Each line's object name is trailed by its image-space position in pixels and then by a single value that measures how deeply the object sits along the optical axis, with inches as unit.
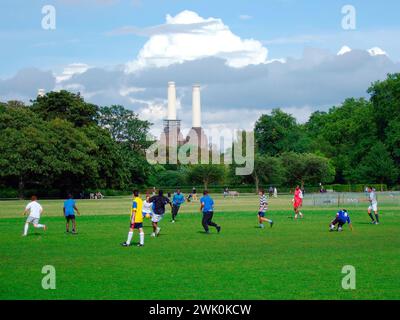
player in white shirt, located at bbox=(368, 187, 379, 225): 1602.4
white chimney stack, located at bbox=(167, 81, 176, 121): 6018.7
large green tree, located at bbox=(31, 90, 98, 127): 4202.8
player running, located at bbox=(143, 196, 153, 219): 1358.3
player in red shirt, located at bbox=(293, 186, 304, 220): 1814.6
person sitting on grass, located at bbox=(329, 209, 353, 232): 1346.0
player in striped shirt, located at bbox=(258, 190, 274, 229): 1459.6
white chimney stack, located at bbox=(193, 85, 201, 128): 6072.8
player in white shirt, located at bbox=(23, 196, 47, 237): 1301.7
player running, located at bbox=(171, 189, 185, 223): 1711.4
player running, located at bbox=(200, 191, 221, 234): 1321.4
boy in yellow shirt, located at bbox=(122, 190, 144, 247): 1067.9
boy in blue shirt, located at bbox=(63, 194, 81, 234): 1355.8
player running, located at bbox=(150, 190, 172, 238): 1263.5
